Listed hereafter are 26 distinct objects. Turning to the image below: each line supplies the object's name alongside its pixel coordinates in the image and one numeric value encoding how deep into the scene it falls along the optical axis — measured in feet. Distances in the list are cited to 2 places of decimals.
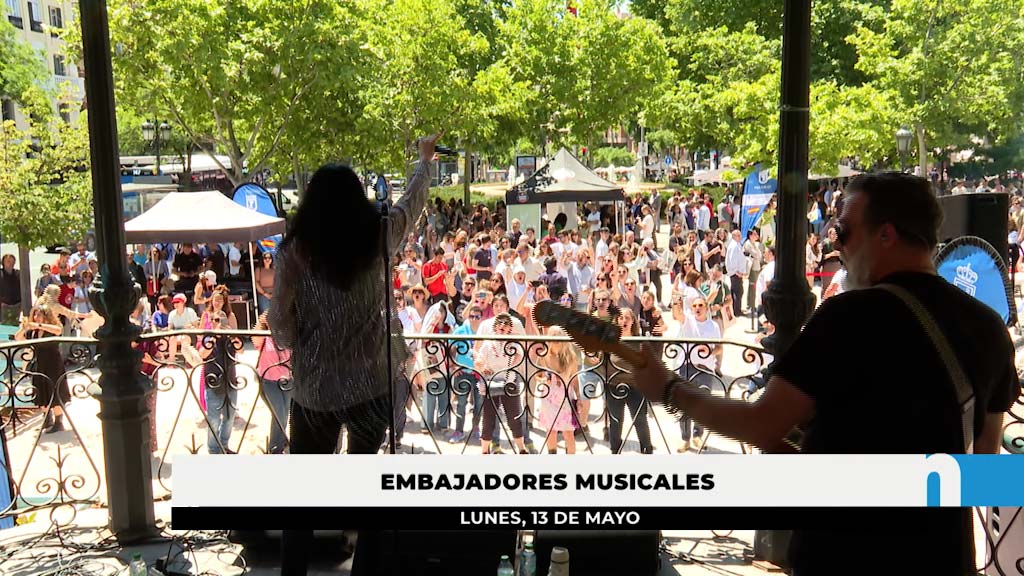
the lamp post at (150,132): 76.48
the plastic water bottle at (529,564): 13.43
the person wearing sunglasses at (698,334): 23.57
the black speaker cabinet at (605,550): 13.50
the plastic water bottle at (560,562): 12.80
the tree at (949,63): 67.00
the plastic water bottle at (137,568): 13.17
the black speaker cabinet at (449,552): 13.17
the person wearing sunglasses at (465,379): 26.14
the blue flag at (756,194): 52.26
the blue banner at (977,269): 21.74
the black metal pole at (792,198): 14.10
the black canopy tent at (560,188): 68.13
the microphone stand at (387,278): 11.72
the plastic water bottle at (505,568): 13.09
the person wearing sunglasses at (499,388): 25.11
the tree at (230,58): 65.98
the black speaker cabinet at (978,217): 25.22
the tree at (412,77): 83.15
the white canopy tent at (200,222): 42.34
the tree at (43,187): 57.67
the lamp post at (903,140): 63.57
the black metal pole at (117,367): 14.55
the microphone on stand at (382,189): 13.15
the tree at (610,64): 105.60
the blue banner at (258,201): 48.47
